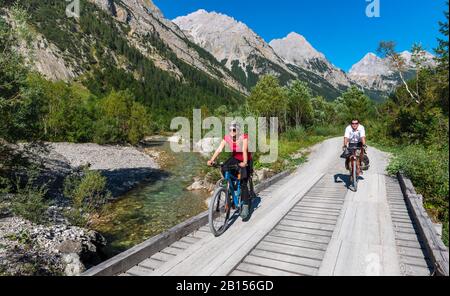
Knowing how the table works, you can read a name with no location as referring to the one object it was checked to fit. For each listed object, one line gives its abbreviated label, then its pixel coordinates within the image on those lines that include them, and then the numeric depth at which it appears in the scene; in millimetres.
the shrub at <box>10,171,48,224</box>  10078
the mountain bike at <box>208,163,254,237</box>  6695
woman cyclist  7035
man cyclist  10438
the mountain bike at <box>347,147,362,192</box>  10281
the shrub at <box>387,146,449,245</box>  9204
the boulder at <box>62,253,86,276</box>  7227
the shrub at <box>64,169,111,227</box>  11266
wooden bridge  4988
